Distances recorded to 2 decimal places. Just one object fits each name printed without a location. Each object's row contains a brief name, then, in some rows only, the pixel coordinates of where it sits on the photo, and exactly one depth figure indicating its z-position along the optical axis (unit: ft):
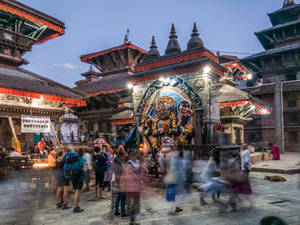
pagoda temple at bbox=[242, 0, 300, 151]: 91.50
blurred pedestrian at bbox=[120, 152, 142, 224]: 19.89
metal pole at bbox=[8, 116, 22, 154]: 48.43
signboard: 50.19
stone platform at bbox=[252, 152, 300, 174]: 43.61
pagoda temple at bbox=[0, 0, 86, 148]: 49.06
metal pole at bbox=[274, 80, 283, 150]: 75.98
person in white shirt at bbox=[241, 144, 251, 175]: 33.34
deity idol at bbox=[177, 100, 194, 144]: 45.71
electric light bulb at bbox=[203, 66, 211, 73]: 44.73
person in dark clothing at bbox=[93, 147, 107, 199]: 27.30
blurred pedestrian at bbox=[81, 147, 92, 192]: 31.94
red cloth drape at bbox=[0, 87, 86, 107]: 43.85
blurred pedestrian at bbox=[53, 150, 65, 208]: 24.61
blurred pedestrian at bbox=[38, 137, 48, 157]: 50.00
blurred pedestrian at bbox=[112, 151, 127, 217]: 21.27
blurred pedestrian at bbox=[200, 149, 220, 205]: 22.40
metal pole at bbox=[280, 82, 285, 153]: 76.89
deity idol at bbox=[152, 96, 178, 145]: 47.79
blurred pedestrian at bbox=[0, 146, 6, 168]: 35.80
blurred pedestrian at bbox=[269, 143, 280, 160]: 59.57
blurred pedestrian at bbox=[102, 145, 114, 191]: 31.99
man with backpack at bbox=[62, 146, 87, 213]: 23.20
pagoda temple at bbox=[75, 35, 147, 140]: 77.80
